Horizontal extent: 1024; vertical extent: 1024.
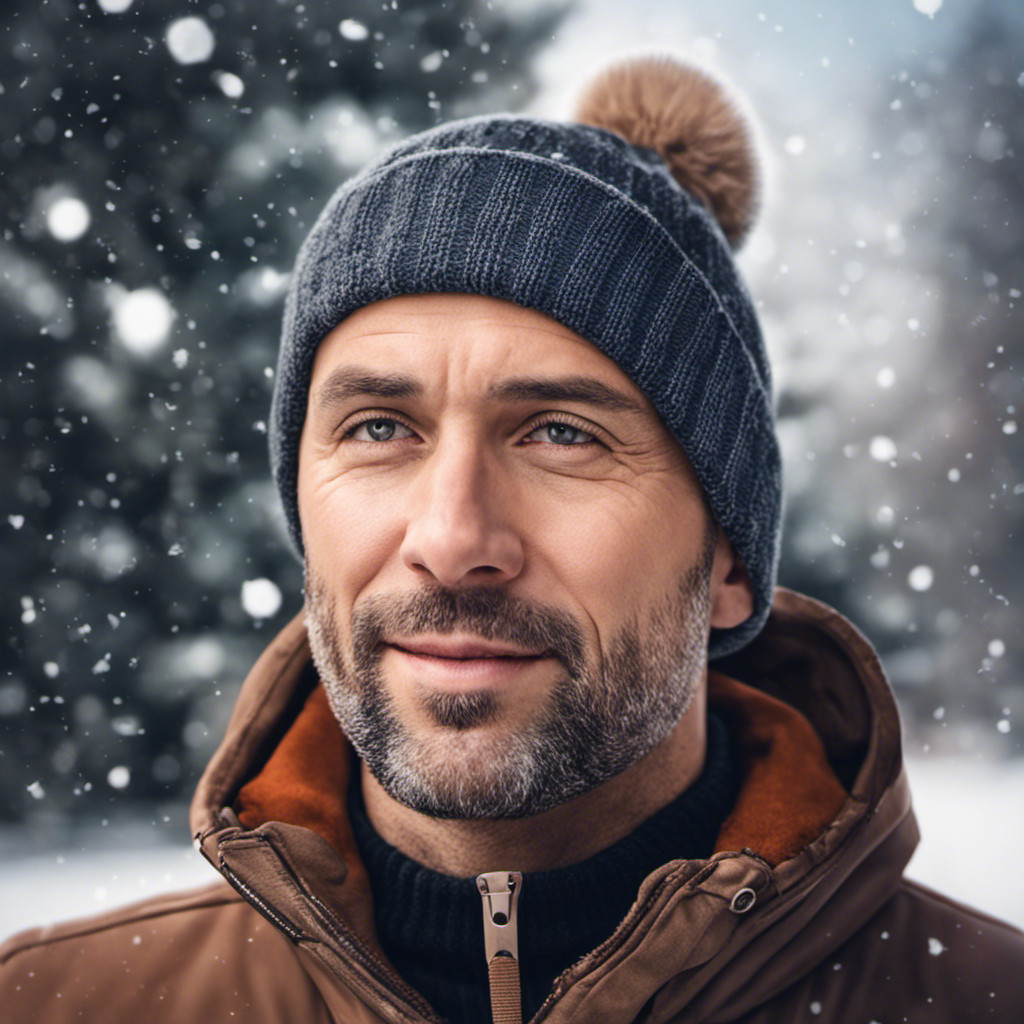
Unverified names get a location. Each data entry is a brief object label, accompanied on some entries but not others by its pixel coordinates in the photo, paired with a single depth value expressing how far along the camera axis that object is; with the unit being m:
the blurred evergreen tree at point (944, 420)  2.46
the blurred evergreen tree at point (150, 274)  2.34
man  1.36
